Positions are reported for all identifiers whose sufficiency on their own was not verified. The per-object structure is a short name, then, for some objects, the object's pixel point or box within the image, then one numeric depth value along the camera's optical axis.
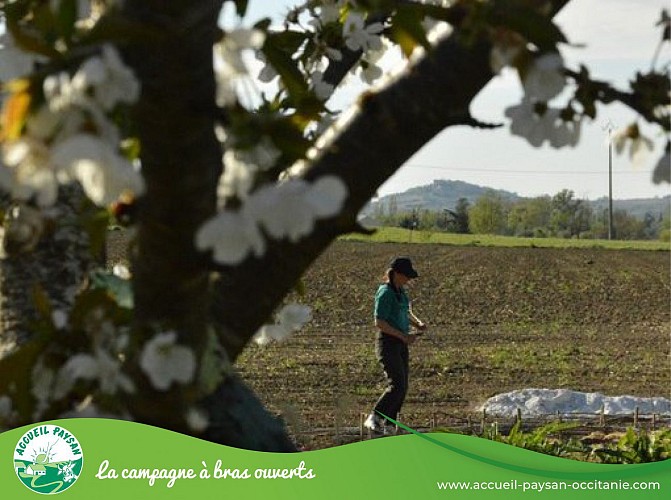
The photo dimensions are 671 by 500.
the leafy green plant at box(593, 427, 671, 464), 11.45
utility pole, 122.12
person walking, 15.27
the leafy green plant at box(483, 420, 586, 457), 11.76
